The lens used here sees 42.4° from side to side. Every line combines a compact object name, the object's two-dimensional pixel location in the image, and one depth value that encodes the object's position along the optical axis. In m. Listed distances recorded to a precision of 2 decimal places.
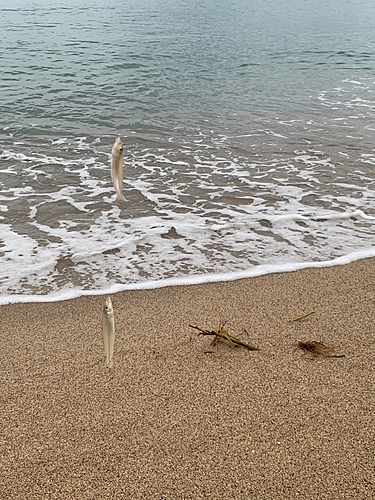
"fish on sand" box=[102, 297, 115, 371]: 1.79
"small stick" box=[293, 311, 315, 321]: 3.55
